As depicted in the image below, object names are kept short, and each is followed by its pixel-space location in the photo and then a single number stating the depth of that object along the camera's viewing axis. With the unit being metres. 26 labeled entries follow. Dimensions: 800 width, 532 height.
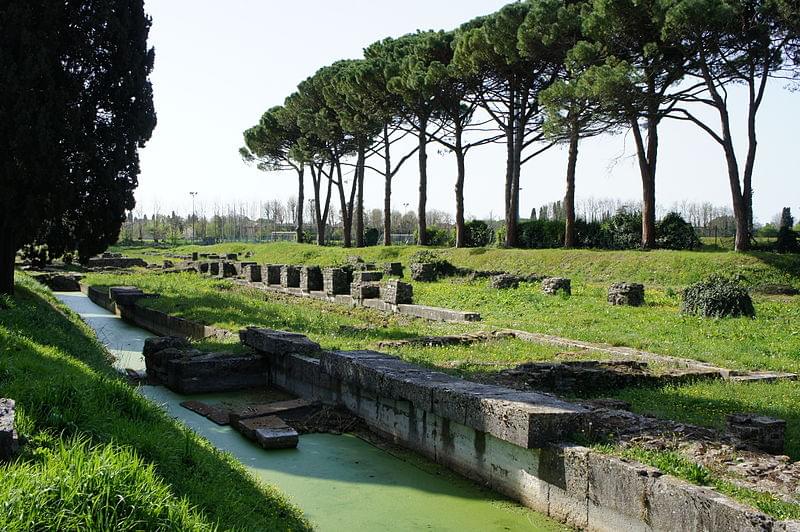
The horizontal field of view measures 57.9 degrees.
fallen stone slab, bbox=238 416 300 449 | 7.63
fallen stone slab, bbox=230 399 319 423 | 8.62
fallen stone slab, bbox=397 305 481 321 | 15.62
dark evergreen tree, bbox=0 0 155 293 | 14.68
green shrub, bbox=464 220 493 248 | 40.38
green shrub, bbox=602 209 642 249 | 30.59
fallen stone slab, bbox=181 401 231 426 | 8.81
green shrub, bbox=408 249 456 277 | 26.56
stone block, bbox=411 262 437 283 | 25.98
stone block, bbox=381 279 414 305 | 18.59
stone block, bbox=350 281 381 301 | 20.39
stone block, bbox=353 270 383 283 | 21.83
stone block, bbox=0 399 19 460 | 3.84
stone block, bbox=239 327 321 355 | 10.57
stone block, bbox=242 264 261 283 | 28.64
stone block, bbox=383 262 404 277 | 28.70
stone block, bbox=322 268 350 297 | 22.23
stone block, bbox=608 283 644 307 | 17.84
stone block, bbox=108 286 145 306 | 21.89
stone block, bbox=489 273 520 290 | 22.47
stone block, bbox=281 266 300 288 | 25.52
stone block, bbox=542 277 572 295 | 20.28
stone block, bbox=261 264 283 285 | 26.88
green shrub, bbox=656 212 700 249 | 28.50
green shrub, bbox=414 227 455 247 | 45.84
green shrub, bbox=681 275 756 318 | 15.23
